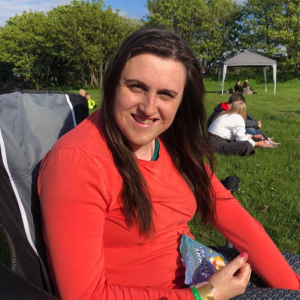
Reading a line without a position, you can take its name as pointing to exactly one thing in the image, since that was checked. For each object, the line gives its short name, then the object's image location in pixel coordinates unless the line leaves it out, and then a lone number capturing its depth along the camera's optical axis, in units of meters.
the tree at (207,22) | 41.84
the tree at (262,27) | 38.19
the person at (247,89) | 24.58
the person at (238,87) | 24.87
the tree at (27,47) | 37.56
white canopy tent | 24.38
